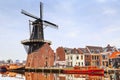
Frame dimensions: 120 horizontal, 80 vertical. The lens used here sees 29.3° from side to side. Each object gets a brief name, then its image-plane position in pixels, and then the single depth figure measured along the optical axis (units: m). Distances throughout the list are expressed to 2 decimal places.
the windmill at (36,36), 58.72
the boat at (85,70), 44.66
